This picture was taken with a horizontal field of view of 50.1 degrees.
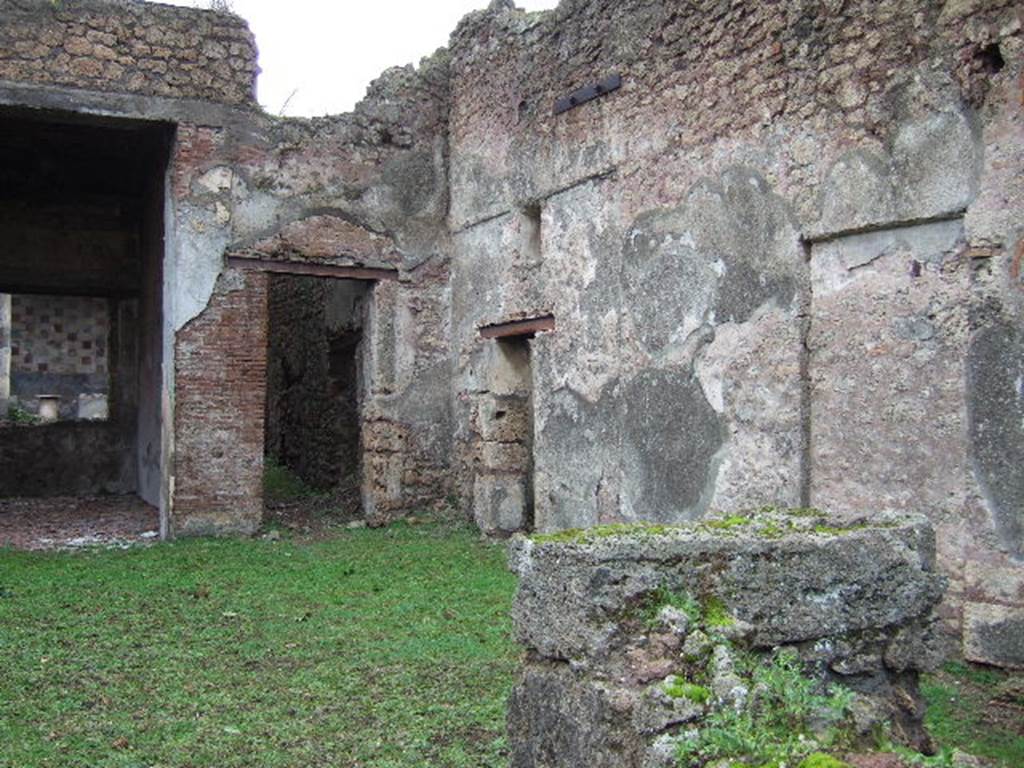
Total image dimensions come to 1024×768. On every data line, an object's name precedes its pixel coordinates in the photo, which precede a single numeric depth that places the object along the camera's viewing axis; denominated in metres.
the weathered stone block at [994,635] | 4.84
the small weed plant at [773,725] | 2.29
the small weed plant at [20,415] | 19.19
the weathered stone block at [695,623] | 2.65
